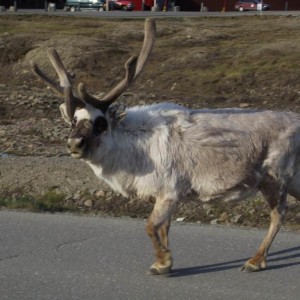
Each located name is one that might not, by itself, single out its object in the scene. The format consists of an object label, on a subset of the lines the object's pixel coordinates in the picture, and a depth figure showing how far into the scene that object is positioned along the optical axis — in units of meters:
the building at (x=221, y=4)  67.75
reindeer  7.18
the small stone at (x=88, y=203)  10.21
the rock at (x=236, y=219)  9.48
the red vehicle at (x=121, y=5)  62.69
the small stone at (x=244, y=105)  17.30
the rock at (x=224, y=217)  9.56
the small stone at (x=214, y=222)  9.45
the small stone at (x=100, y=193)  10.36
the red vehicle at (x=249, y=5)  65.00
